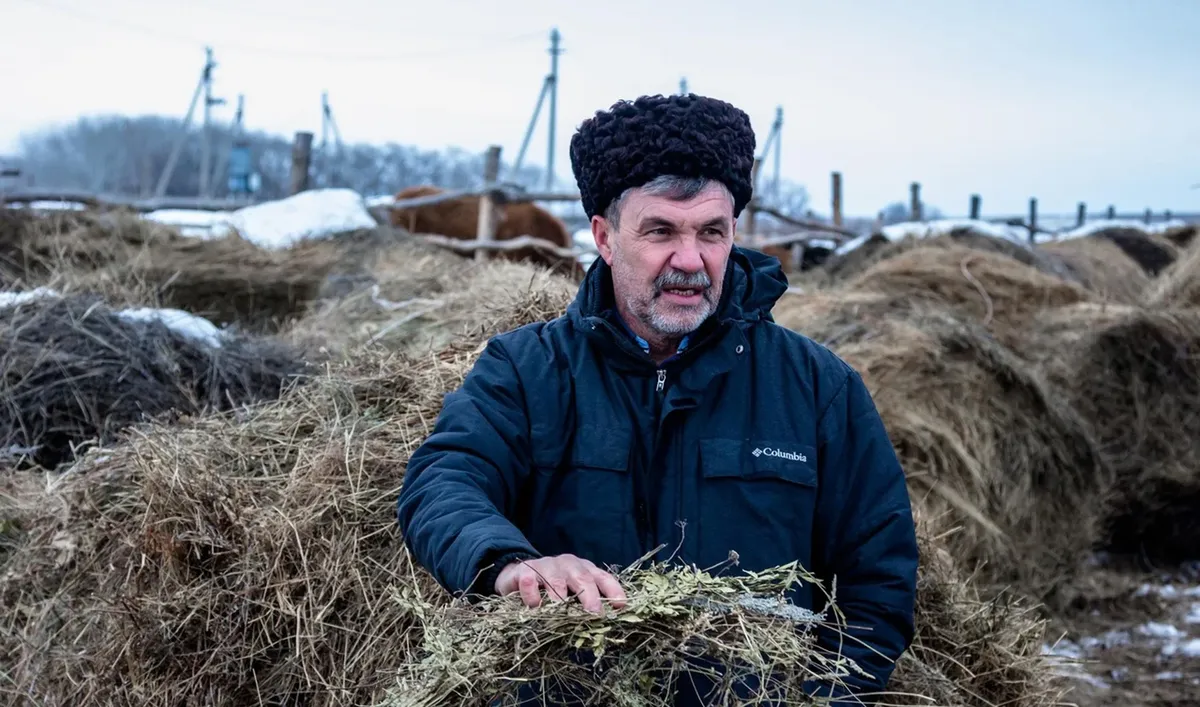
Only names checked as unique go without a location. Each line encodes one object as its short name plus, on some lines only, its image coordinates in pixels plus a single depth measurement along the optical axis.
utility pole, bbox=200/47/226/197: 27.83
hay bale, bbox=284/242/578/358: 3.84
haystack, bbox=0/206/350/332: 6.78
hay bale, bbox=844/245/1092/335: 7.16
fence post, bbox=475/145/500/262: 11.12
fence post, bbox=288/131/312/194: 12.83
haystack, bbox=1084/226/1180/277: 15.51
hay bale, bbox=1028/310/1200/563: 6.34
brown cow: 11.91
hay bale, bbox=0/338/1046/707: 2.65
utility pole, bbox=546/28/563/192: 30.02
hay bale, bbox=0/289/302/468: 4.25
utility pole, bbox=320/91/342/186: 29.40
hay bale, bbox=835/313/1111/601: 4.91
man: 2.10
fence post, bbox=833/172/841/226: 22.16
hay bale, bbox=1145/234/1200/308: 7.77
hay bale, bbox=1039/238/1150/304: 11.77
